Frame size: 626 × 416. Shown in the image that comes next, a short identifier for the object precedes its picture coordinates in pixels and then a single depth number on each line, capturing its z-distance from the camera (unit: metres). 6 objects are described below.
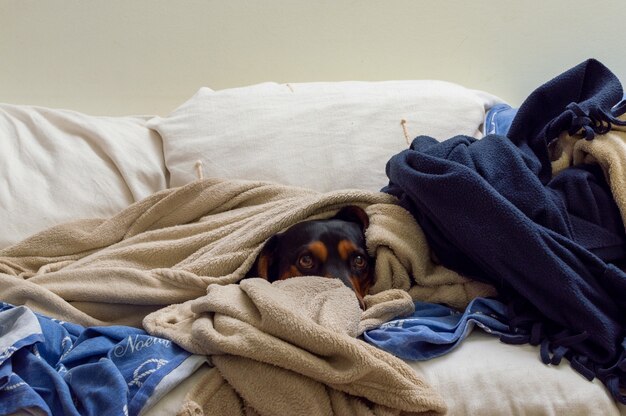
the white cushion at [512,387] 0.91
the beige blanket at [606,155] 1.08
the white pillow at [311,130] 1.56
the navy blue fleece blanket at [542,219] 0.98
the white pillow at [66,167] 1.48
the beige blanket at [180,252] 1.17
